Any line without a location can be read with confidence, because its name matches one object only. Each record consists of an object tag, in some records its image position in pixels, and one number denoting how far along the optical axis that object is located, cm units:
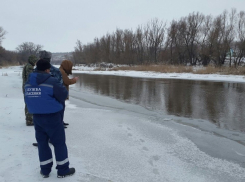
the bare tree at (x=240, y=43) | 3597
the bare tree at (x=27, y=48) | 11569
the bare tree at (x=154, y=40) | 5325
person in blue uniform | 272
